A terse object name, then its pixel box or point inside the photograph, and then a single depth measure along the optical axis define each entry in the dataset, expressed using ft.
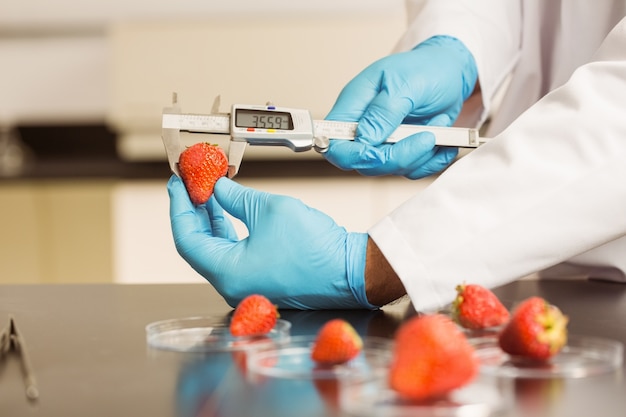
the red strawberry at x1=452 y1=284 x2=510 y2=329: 2.41
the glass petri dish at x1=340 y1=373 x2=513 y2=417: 1.91
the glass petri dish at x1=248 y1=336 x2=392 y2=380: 2.10
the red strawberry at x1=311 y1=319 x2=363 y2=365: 2.12
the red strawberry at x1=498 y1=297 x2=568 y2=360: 2.15
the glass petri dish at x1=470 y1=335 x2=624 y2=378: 2.11
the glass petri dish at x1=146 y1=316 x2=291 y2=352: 2.36
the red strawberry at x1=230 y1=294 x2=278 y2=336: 2.42
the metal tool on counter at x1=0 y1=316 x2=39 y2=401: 2.04
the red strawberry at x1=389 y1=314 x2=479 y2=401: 1.94
